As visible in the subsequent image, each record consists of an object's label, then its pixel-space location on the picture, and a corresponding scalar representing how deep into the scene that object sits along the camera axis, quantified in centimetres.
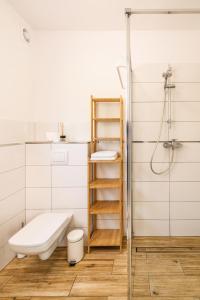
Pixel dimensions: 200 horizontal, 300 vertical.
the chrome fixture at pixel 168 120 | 244
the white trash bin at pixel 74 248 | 218
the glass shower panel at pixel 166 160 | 243
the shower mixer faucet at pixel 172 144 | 250
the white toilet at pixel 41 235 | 172
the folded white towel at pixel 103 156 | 236
